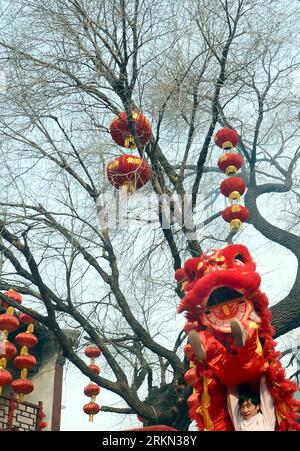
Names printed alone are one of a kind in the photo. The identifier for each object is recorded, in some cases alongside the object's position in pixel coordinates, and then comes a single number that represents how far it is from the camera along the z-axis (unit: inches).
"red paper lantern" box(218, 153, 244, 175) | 281.9
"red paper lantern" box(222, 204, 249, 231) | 268.7
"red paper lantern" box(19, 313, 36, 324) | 363.6
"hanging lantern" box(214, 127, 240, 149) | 285.9
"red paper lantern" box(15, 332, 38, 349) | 360.5
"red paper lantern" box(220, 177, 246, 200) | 277.1
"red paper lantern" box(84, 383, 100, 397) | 362.4
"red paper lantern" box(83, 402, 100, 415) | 362.3
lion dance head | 202.8
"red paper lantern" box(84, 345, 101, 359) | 358.9
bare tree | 257.9
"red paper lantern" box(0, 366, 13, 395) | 333.4
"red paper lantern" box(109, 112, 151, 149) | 260.8
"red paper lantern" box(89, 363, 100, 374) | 365.1
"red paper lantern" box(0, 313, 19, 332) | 345.1
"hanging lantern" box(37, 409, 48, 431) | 415.8
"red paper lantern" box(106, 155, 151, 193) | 253.0
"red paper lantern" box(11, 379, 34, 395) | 352.8
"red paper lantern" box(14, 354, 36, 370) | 357.4
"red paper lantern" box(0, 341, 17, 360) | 338.3
